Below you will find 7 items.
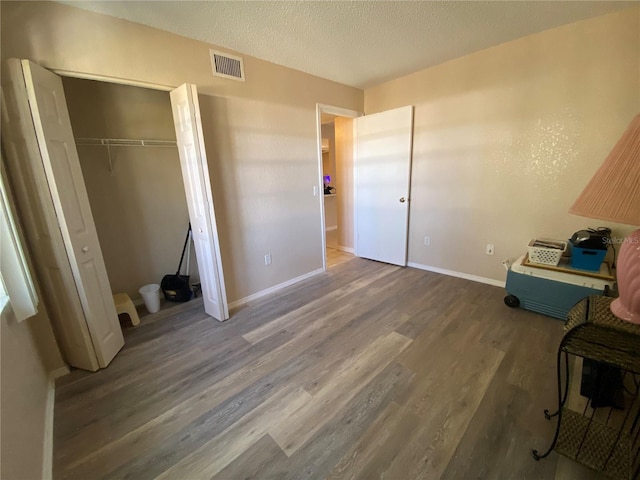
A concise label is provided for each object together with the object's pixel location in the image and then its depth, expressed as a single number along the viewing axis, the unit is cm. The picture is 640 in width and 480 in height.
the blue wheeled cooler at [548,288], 212
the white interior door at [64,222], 156
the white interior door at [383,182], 334
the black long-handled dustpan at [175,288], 288
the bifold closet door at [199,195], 207
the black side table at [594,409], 96
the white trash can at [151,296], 264
